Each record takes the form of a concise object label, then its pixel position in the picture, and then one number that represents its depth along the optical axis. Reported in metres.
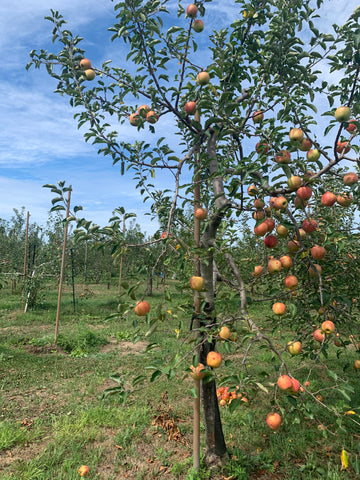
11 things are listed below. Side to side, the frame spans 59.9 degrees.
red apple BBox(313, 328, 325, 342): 2.26
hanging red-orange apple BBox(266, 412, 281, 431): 2.09
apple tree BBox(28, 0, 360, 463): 2.25
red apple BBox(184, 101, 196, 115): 2.78
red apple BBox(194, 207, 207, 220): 2.78
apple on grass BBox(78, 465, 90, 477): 2.91
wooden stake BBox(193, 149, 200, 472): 2.73
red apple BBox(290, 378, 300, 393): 1.92
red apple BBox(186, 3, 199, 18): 2.65
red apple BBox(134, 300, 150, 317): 2.00
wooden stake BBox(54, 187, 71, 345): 6.66
